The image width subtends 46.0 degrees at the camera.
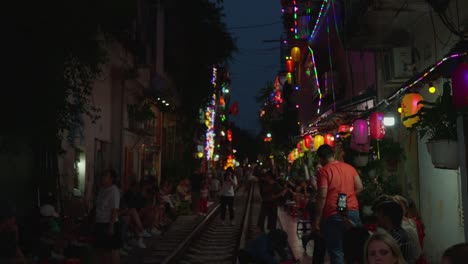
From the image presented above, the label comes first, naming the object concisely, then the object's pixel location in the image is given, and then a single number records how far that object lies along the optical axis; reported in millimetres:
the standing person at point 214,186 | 32688
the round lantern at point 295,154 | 33169
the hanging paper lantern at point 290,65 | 38531
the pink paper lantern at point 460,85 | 6043
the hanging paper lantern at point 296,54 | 32469
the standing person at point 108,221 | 8578
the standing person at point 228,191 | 19312
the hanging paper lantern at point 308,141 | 22859
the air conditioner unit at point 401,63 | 11555
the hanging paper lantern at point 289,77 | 39734
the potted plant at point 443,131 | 7262
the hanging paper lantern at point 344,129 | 15812
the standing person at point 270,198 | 14516
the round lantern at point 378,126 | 11250
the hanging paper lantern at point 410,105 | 8852
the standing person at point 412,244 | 5500
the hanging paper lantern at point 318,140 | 20266
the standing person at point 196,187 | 23422
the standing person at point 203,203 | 24097
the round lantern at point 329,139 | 18859
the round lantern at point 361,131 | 12078
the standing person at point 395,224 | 5405
